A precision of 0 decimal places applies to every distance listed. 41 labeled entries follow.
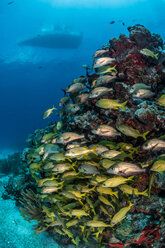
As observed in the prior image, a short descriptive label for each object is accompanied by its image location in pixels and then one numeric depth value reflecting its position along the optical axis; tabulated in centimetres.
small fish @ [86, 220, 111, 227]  318
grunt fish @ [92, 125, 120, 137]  321
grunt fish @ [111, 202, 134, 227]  281
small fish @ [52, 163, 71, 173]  369
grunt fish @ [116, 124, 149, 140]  303
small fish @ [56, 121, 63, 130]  534
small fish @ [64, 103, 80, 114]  460
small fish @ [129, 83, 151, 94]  379
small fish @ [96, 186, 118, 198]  320
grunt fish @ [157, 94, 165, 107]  312
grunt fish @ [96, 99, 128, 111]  339
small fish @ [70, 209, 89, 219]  334
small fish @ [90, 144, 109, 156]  331
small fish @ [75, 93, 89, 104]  471
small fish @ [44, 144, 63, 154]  438
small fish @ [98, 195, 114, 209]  328
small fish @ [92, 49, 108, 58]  496
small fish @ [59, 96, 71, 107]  543
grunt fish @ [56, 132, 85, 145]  383
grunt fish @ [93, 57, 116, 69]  435
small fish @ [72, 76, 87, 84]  518
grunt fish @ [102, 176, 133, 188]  272
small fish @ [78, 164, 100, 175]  319
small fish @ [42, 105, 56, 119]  594
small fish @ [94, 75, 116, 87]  414
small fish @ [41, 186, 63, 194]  383
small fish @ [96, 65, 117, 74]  436
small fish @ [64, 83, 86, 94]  477
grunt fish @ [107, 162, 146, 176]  263
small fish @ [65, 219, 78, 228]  372
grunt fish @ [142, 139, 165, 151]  275
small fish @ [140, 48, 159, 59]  439
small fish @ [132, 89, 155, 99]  360
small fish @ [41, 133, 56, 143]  526
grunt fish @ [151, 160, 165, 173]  250
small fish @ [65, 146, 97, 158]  323
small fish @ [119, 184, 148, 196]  292
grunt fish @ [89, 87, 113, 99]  394
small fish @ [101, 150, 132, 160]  297
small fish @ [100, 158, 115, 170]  306
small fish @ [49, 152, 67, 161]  376
